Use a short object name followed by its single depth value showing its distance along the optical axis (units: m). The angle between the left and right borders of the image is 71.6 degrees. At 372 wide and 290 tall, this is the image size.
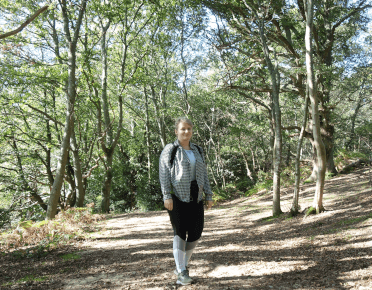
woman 3.01
